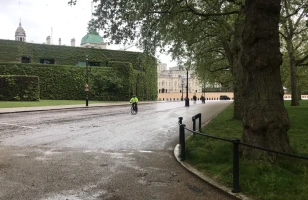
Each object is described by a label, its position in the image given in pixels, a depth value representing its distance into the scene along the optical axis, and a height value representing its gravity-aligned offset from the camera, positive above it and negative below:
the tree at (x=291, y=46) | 28.56 +4.62
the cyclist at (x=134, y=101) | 23.01 -0.57
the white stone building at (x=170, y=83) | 137.50 +4.79
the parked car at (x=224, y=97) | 89.50 -1.10
